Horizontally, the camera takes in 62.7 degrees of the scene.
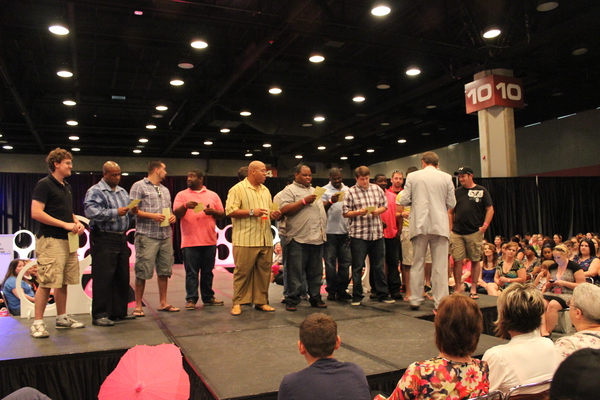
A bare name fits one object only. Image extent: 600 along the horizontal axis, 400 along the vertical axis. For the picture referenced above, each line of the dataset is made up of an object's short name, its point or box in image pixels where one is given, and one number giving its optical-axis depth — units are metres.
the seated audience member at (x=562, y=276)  4.93
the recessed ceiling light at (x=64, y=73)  9.08
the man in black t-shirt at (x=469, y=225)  5.02
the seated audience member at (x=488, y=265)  6.95
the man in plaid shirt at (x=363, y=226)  4.85
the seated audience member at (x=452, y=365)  1.62
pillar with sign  9.15
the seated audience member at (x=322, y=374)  1.68
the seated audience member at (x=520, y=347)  1.90
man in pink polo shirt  4.80
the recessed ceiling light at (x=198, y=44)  7.77
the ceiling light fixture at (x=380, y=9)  6.66
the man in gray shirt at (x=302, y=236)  4.63
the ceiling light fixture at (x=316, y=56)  8.18
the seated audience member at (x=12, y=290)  5.41
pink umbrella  2.49
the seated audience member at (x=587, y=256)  5.31
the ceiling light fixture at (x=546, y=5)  7.28
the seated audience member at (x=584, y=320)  2.04
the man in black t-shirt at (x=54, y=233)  3.60
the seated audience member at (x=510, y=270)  6.37
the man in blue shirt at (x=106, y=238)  4.04
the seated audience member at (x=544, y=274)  5.21
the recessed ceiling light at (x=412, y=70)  9.52
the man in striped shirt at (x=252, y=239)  4.48
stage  2.77
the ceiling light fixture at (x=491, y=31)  7.62
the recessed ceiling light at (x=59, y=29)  6.76
